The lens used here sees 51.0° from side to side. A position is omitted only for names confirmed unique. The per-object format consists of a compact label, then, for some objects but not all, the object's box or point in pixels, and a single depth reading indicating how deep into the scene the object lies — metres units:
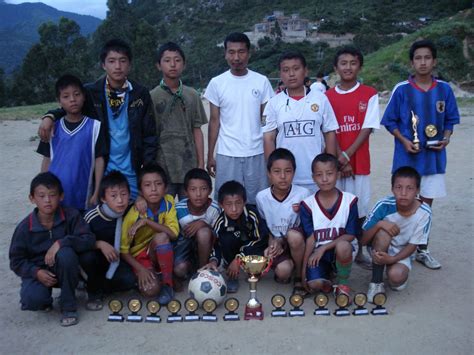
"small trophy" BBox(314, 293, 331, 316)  3.48
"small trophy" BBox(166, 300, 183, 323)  3.43
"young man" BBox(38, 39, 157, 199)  4.05
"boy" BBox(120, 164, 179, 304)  3.79
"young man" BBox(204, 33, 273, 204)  4.39
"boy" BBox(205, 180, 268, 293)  3.97
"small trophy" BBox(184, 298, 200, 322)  3.46
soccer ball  3.58
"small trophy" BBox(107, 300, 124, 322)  3.45
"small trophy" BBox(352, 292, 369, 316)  3.46
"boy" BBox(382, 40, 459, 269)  4.34
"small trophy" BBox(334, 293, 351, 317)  3.47
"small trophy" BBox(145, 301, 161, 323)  3.42
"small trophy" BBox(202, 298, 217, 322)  3.44
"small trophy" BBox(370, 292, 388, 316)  3.47
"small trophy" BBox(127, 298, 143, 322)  3.43
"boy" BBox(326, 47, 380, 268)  4.26
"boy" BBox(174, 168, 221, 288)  3.99
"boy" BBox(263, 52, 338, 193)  4.19
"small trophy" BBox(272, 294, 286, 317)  3.50
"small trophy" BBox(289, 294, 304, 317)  3.46
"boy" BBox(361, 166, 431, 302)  3.78
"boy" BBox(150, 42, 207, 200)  4.37
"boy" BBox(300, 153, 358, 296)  3.77
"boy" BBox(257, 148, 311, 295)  3.86
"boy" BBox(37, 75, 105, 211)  3.89
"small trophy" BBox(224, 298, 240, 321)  3.46
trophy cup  3.43
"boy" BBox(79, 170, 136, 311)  3.71
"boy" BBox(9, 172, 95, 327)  3.47
